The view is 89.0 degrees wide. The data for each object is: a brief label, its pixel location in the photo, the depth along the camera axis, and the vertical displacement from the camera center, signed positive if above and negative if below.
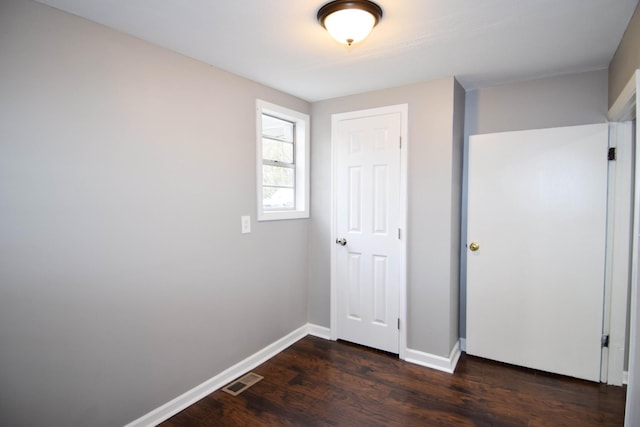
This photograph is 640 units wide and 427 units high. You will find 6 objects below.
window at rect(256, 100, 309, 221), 2.88 +0.37
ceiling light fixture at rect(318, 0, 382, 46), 1.56 +0.92
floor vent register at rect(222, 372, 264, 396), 2.38 -1.38
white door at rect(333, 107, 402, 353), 2.90 -0.24
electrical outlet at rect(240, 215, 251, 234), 2.64 -0.18
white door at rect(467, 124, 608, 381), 2.46 -0.36
